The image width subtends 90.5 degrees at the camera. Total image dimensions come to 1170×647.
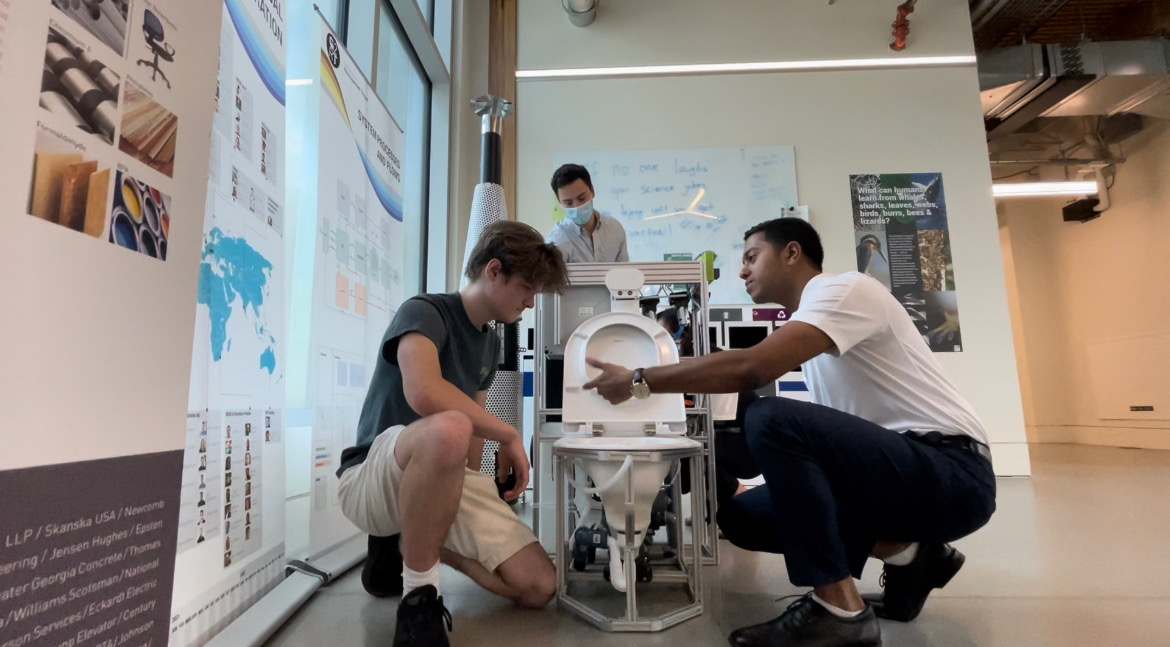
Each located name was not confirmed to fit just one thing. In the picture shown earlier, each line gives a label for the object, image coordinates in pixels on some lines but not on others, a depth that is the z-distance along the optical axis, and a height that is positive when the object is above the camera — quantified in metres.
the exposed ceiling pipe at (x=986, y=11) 4.31 +2.81
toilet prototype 1.38 -0.08
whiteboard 4.09 +1.38
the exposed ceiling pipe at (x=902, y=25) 4.12 +2.57
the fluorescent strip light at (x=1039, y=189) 5.72 +1.94
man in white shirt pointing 1.26 -0.15
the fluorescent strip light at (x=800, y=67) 4.27 +2.35
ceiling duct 4.58 +2.46
